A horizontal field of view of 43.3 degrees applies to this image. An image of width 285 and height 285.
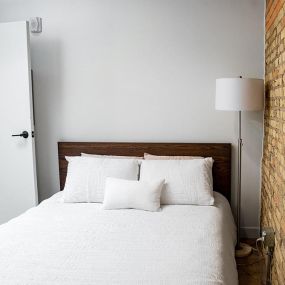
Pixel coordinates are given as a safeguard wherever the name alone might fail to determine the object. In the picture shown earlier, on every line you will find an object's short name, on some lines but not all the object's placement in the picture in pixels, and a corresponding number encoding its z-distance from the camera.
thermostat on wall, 3.21
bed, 1.64
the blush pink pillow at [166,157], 3.03
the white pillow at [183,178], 2.71
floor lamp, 2.64
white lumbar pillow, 2.57
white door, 3.06
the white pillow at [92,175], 2.81
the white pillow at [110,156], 3.12
